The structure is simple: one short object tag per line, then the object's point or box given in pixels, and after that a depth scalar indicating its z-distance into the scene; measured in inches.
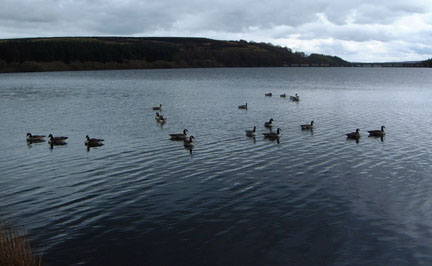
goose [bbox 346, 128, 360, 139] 1398.9
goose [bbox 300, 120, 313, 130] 1604.0
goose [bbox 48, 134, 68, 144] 1321.4
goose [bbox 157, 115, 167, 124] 1822.1
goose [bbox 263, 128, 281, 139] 1414.9
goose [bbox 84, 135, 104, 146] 1284.4
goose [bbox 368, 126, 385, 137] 1456.7
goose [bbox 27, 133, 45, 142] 1370.2
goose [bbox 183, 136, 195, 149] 1288.3
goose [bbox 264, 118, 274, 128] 1669.5
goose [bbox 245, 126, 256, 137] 1455.3
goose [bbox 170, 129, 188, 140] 1401.3
